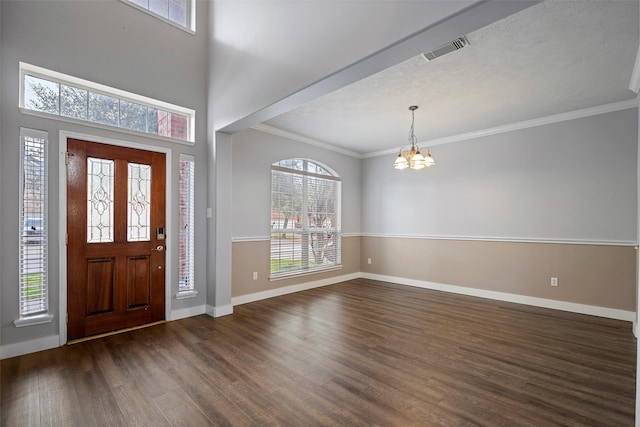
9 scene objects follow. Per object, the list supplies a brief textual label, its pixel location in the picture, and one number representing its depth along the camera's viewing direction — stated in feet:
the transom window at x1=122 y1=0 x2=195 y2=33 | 12.14
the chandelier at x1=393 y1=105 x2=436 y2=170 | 12.89
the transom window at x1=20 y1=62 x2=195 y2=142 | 9.84
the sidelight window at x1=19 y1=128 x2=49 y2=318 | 9.36
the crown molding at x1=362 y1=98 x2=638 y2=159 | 13.26
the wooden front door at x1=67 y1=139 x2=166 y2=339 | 10.38
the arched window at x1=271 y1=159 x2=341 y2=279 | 17.30
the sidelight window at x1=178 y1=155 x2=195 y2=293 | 13.01
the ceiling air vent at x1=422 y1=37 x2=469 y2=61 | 8.66
